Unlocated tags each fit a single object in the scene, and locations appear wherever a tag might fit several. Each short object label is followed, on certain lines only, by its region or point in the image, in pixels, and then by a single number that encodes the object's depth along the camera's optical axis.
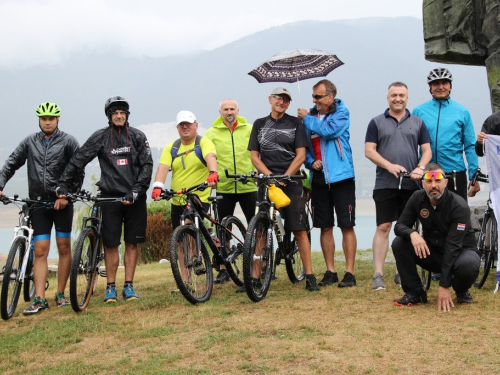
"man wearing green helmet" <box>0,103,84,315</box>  6.97
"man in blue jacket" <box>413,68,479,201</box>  7.20
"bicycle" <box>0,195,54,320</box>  6.43
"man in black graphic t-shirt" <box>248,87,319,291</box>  7.18
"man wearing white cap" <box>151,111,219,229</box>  7.25
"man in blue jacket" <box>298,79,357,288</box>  7.29
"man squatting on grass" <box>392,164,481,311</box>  5.78
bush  14.80
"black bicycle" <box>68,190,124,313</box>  6.75
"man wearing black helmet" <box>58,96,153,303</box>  7.07
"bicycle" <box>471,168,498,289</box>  6.84
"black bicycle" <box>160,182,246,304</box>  6.38
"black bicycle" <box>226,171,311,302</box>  6.44
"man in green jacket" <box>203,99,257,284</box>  8.05
